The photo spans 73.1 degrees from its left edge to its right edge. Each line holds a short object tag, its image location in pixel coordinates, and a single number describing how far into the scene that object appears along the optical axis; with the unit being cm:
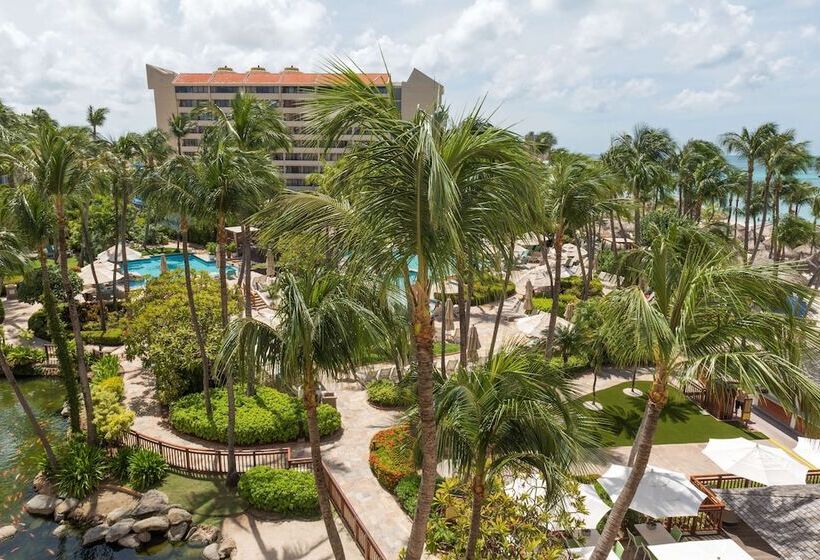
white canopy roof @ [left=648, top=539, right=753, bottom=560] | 1152
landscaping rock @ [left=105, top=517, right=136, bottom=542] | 1438
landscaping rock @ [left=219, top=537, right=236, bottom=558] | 1377
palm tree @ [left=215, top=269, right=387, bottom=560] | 812
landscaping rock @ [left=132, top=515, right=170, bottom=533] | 1454
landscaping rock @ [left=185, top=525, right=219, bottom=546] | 1438
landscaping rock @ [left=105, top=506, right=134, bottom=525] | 1484
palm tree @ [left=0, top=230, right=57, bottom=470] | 1577
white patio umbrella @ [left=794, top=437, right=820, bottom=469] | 1530
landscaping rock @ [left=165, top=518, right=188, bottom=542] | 1459
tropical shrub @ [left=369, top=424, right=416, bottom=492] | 1593
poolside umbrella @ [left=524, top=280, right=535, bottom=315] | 3334
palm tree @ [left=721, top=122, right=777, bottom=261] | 3456
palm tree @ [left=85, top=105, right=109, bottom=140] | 6006
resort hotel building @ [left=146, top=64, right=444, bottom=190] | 6875
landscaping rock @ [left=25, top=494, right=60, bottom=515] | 1545
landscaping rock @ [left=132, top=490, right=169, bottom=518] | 1497
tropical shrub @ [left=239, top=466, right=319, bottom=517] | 1505
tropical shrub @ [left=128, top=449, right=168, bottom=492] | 1622
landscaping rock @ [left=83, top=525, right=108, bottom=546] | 1432
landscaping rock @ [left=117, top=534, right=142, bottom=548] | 1430
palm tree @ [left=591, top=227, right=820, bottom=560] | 698
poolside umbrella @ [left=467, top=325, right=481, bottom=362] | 2479
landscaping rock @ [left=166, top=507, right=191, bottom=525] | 1482
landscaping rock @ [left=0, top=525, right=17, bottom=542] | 1455
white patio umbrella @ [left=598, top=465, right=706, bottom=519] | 1312
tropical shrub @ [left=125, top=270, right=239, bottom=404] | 1997
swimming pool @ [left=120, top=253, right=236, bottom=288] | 4725
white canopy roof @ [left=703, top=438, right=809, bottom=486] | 1421
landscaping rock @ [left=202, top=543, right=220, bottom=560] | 1361
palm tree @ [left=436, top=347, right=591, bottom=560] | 738
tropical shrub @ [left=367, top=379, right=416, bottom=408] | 2141
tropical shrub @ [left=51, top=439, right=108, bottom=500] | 1590
